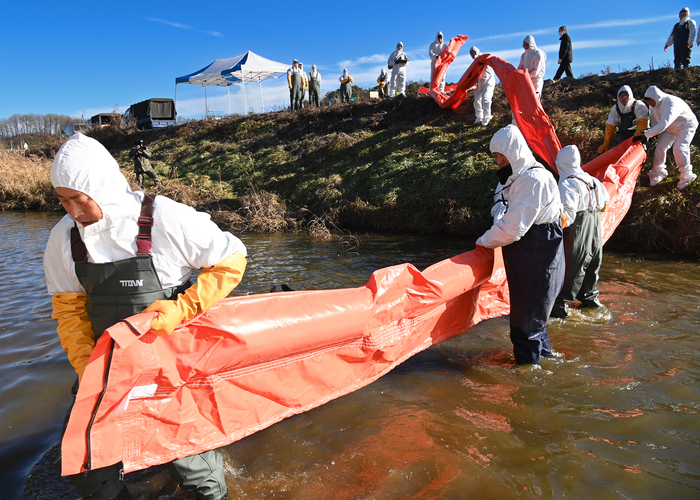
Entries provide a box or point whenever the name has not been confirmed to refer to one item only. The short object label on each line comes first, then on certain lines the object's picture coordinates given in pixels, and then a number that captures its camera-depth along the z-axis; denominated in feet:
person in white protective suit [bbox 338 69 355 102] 68.23
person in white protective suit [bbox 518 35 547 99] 39.17
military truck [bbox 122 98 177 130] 95.81
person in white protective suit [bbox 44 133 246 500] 6.86
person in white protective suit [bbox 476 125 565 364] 11.13
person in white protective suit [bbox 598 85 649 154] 25.56
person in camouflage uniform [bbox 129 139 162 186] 49.05
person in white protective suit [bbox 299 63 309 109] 69.80
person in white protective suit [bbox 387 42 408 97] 54.08
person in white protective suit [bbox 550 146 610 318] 15.30
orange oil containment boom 6.64
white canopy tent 89.81
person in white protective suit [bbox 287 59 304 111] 67.77
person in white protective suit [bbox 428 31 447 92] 47.62
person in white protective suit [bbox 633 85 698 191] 23.91
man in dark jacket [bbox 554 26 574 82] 46.35
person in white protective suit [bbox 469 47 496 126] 41.14
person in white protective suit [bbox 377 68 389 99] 68.39
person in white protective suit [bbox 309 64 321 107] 69.36
